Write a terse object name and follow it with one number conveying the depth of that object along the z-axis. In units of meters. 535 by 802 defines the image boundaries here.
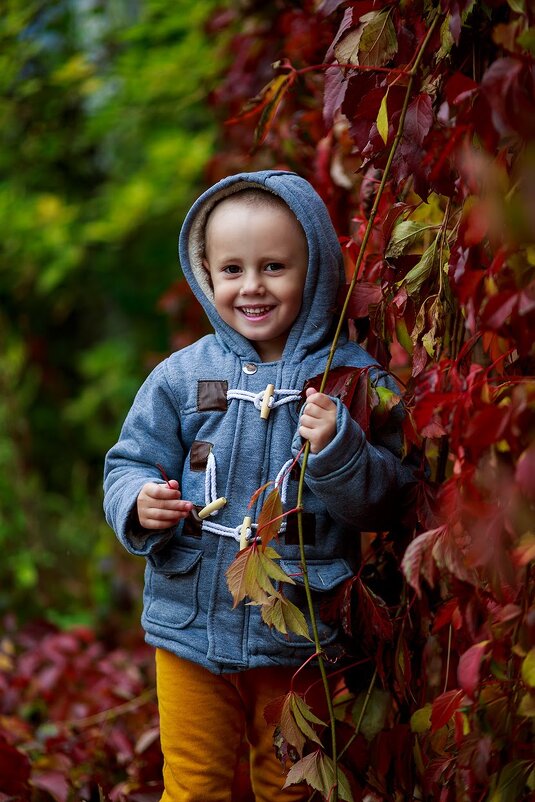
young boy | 2.31
